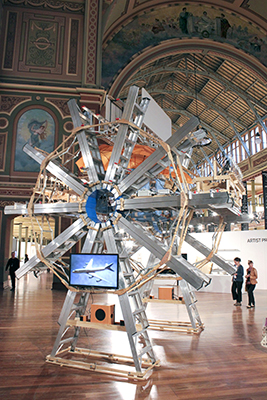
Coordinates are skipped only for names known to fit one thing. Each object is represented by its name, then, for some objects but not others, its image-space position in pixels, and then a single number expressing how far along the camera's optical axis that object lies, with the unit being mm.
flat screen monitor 3892
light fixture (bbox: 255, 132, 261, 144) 17942
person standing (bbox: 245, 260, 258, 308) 9102
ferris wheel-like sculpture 3803
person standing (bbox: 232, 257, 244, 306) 9445
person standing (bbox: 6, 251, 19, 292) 11445
